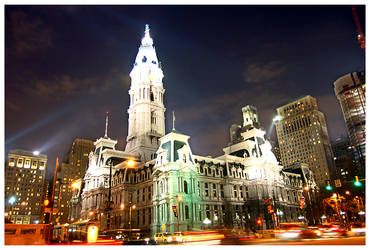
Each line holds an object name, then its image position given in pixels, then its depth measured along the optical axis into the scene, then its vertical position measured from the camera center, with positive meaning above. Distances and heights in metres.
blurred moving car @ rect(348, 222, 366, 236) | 30.23 -1.42
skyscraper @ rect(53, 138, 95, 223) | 158.88 +38.44
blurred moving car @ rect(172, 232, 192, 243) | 29.14 -1.06
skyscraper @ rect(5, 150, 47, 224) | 140.25 +25.55
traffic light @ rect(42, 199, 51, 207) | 26.41 +2.72
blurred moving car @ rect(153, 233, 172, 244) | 35.04 -1.21
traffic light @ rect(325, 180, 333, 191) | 31.27 +3.45
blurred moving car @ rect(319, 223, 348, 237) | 29.36 -1.26
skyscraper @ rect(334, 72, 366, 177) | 116.90 +45.89
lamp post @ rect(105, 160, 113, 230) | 26.53 +2.05
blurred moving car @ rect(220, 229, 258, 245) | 27.78 -1.16
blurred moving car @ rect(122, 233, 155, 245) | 26.91 -1.21
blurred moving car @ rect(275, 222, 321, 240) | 27.09 -1.13
